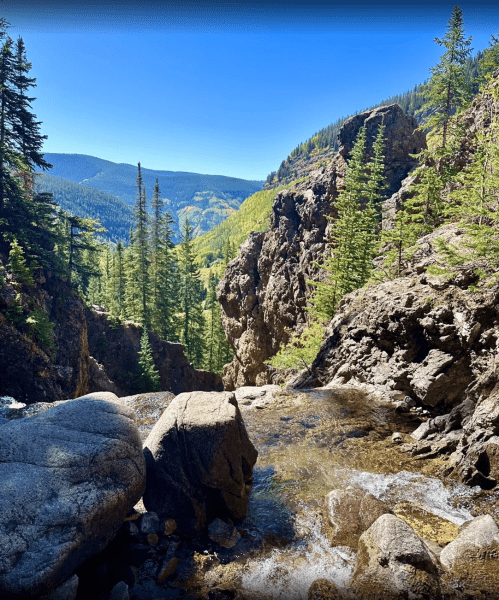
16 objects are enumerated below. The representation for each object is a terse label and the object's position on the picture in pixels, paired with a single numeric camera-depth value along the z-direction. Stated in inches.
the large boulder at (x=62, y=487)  246.5
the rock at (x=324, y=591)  265.0
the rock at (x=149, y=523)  330.0
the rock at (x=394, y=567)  247.8
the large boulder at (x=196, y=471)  350.6
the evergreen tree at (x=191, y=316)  2324.1
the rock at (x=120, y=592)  265.4
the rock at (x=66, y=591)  250.1
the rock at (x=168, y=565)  291.1
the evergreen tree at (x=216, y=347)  2455.7
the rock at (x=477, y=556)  257.1
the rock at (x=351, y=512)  327.6
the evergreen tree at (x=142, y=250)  1940.5
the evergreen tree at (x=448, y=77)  1169.4
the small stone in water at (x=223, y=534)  329.1
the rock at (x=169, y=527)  332.8
